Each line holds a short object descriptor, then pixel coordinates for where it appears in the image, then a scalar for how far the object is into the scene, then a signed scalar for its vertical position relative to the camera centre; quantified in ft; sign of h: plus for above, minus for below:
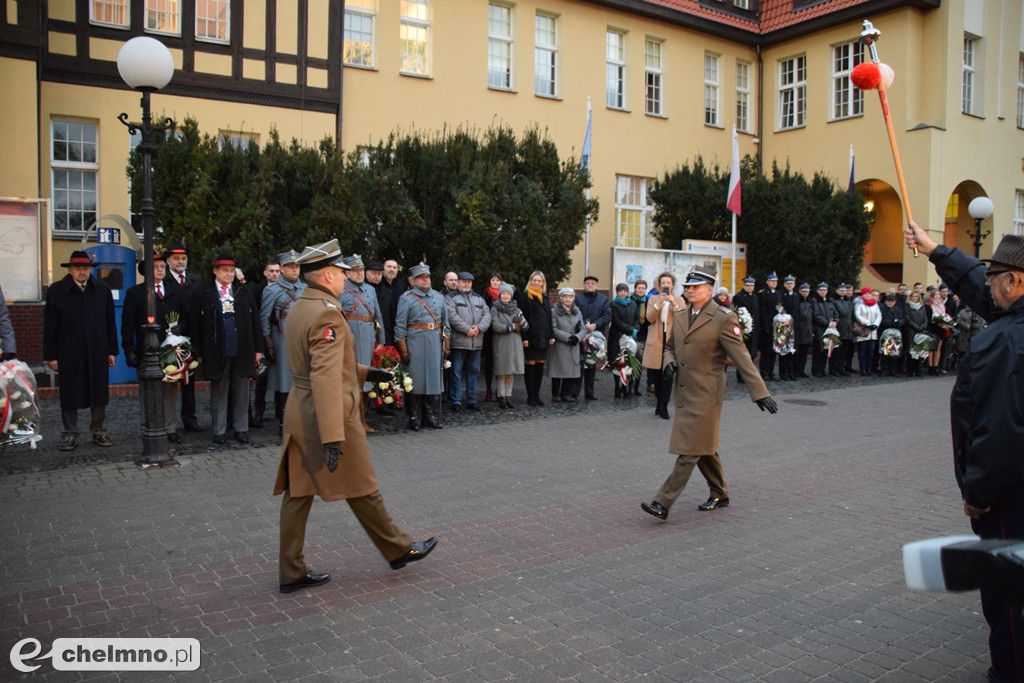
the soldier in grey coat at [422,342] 37.70 -1.54
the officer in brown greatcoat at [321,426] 17.07 -2.44
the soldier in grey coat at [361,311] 35.86 -0.17
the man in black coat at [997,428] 12.07 -1.66
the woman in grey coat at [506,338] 43.47 -1.52
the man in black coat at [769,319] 58.70 -0.57
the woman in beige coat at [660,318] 43.22 -0.45
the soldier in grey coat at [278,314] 34.71 -0.32
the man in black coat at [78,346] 31.73 -1.56
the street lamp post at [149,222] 29.45 +2.97
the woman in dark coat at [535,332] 45.37 -1.25
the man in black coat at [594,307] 49.19 +0.12
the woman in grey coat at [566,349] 46.44 -2.19
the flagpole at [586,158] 61.67 +11.11
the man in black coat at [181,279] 34.11 +1.06
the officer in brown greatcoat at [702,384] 23.18 -2.06
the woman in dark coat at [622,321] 48.91 -0.67
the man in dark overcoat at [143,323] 33.24 -0.72
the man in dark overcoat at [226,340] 32.91 -1.32
